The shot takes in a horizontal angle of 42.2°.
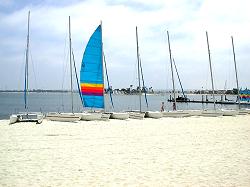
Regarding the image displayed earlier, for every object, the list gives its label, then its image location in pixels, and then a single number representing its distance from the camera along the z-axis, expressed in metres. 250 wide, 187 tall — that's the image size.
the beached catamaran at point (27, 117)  23.84
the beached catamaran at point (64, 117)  25.36
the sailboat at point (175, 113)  30.75
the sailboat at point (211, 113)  32.56
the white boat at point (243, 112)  34.91
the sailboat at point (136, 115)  28.69
